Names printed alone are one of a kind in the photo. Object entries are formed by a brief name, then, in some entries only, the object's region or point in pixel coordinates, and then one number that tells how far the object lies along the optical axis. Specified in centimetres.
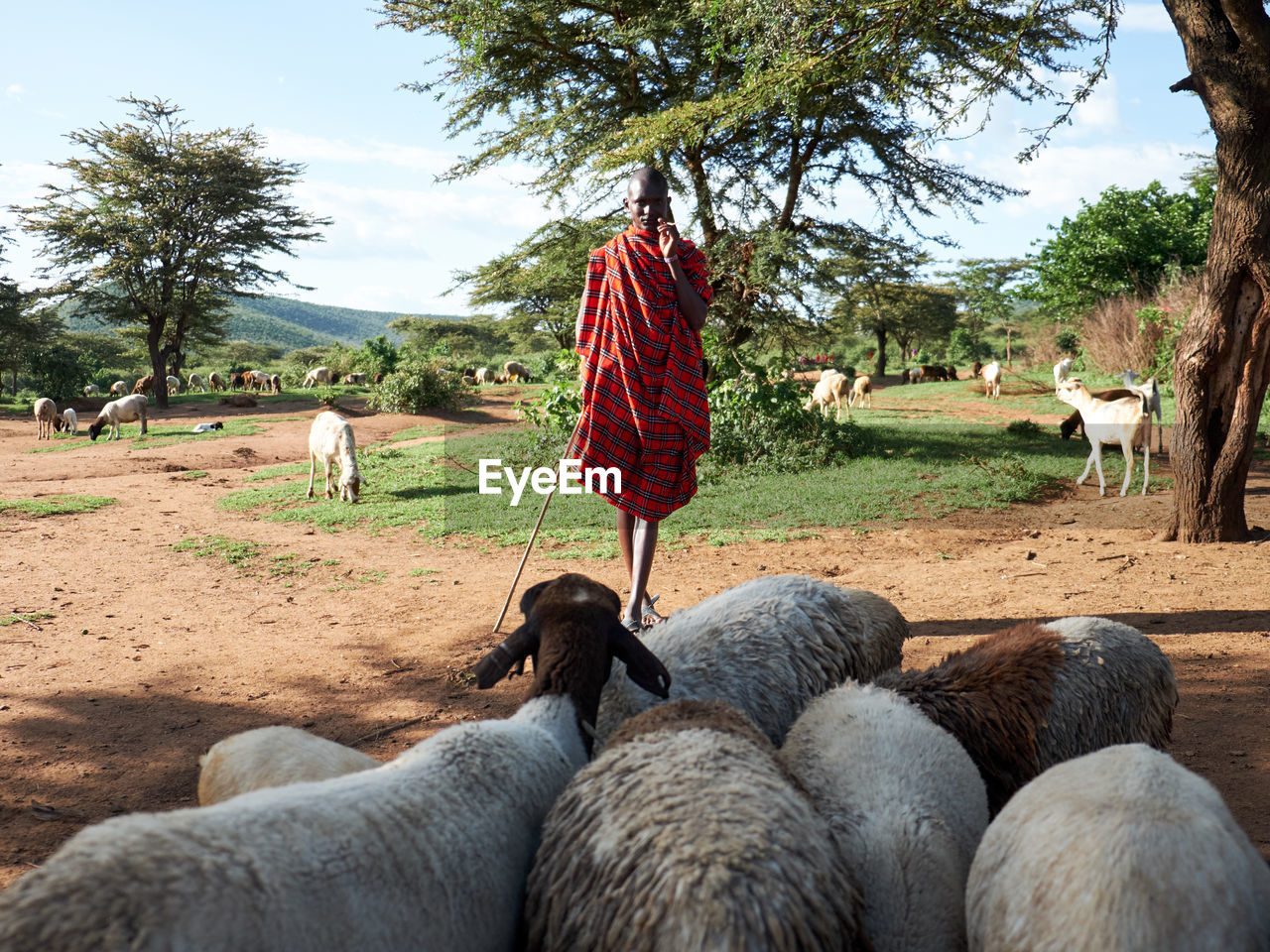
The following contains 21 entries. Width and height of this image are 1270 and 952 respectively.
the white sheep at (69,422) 2329
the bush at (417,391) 2558
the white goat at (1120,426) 1066
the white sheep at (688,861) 146
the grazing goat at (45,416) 2197
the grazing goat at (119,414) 2081
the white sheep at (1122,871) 146
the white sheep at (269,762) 232
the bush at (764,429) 1327
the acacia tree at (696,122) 1252
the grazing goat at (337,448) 1197
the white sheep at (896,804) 183
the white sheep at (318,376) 3838
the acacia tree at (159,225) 3331
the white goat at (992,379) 2610
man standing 479
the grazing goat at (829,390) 1941
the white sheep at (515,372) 4231
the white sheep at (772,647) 291
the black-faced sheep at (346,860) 122
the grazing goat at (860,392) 2255
